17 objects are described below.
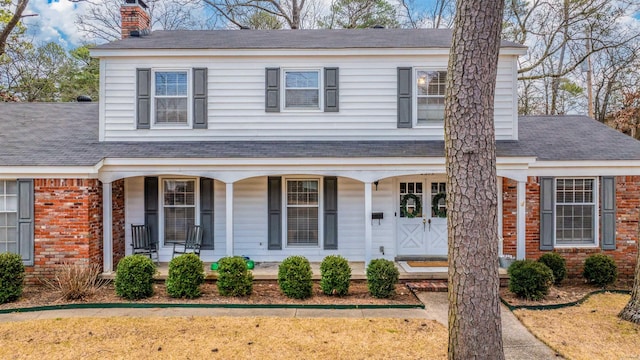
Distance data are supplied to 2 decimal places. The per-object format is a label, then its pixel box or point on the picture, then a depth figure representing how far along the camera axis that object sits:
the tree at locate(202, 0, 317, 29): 17.84
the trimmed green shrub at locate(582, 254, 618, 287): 7.59
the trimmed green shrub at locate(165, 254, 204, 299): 6.68
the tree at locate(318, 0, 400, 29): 18.22
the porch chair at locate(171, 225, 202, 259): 8.43
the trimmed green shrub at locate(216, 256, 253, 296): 6.79
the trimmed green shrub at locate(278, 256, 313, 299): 6.68
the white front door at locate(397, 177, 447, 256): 8.81
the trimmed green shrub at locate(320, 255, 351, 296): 6.75
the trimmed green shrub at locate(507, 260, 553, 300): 6.57
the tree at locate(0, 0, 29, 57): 13.95
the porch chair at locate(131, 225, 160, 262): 8.41
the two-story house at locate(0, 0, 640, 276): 8.42
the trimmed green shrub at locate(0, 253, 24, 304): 6.43
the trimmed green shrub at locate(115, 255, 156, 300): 6.65
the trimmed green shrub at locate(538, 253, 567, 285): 7.54
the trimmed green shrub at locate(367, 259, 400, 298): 6.71
